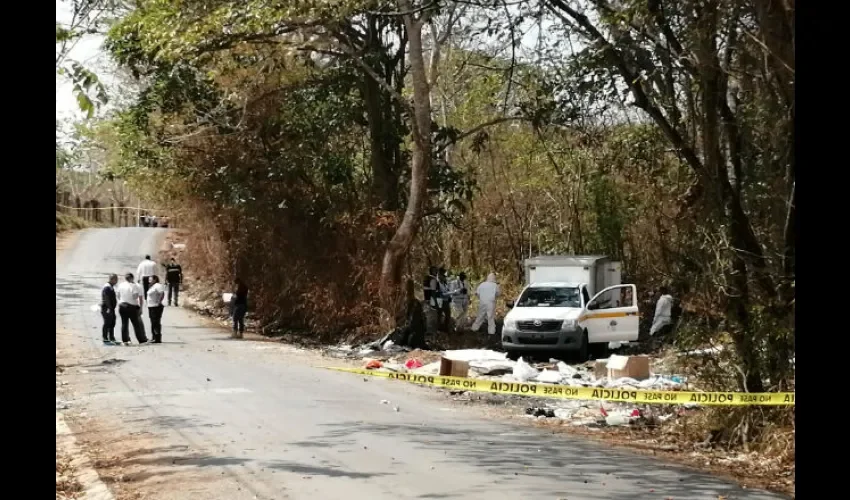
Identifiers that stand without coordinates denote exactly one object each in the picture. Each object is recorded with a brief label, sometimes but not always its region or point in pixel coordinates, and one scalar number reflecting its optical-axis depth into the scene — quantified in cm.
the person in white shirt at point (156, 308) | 2289
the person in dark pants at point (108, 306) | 2189
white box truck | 2148
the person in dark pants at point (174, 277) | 3197
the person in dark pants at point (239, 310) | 2574
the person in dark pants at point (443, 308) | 2647
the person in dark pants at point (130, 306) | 2245
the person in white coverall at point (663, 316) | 2391
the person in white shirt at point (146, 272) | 2708
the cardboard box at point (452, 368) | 1747
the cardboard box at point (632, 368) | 1647
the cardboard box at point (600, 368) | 1764
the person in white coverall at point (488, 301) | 2633
